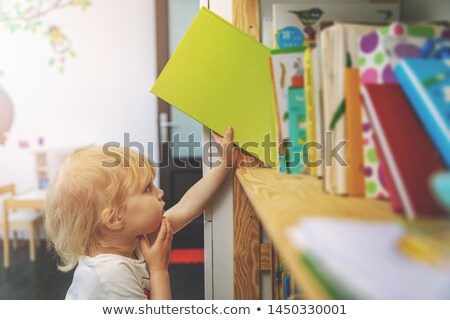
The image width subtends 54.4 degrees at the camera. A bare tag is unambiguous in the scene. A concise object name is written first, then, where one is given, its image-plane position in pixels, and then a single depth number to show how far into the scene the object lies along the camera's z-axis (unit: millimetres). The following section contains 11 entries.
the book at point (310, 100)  690
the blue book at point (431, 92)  472
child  940
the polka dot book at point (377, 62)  538
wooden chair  2523
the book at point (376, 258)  316
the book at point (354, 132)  572
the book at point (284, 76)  784
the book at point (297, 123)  767
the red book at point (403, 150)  457
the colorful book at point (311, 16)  871
